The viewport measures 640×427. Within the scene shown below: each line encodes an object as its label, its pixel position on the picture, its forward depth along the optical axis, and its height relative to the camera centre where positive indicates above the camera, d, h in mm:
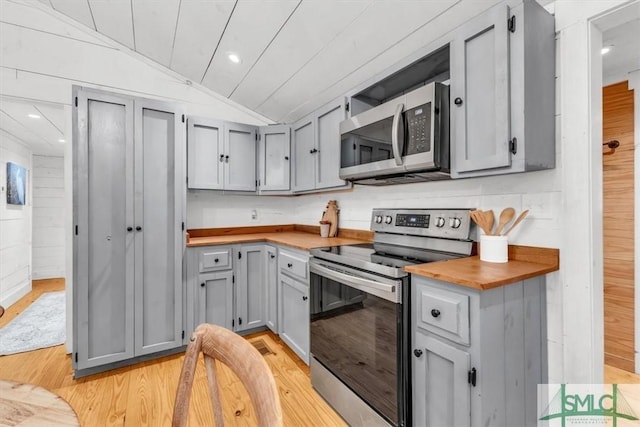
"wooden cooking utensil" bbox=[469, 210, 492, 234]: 1488 -35
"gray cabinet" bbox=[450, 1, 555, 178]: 1244 +554
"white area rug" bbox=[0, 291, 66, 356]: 2631 -1150
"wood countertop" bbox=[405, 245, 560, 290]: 1118 -238
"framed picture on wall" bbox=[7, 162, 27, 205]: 3764 +398
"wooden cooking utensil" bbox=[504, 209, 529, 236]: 1410 -21
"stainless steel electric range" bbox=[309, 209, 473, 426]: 1362 -519
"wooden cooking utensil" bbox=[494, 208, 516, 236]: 1446 -14
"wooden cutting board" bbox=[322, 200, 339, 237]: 2822 -18
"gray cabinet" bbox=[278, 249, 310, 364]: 2188 -686
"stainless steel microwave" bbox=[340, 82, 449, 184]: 1527 +441
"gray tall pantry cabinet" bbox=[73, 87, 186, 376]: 2139 -102
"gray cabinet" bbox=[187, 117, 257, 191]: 2740 +577
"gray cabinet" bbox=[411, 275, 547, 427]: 1112 -565
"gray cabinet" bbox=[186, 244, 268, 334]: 2547 -651
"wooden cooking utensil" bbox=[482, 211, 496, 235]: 1488 -30
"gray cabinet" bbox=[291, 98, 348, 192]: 2355 +577
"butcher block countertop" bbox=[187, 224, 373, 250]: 2439 -219
